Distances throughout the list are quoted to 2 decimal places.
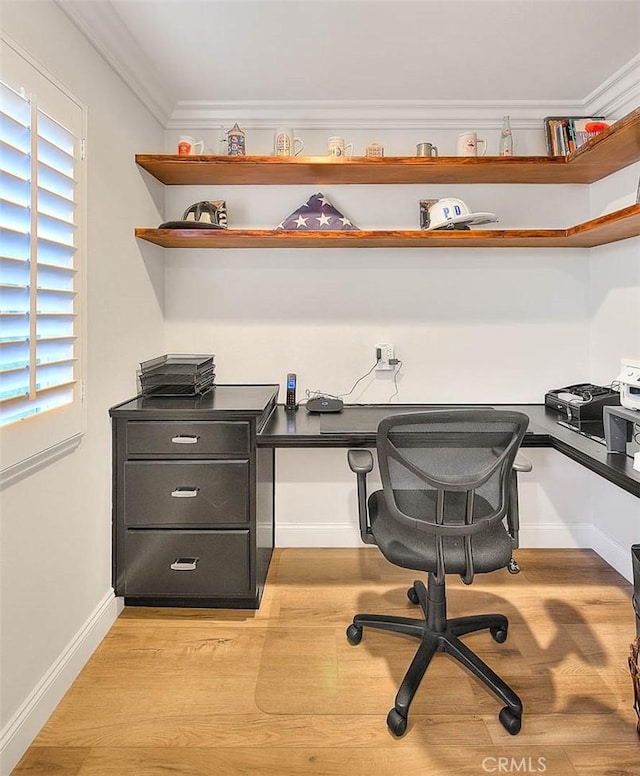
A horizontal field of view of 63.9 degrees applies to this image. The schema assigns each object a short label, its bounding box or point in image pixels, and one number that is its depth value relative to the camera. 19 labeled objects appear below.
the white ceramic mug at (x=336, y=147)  2.51
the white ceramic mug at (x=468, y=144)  2.55
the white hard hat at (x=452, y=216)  2.49
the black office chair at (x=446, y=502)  1.61
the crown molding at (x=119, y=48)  1.80
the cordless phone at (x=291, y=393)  2.65
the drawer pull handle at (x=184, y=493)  2.18
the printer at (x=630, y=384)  1.84
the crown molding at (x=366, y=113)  2.68
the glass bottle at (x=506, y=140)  2.60
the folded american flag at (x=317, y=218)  2.63
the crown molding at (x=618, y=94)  2.33
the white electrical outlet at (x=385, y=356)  2.82
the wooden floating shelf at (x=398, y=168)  2.38
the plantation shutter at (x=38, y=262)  1.42
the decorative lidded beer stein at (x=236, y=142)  2.53
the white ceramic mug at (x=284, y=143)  2.52
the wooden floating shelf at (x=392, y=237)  2.40
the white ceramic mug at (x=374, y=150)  2.56
